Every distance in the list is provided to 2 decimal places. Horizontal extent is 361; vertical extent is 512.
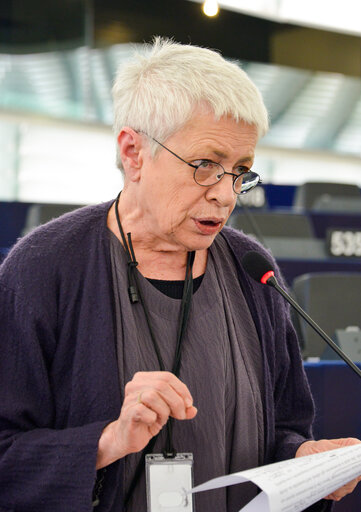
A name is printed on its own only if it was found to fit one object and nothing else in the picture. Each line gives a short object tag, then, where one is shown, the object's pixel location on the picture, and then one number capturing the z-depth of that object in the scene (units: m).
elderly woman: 1.17
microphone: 1.27
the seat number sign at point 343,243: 3.62
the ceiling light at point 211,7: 3.66
